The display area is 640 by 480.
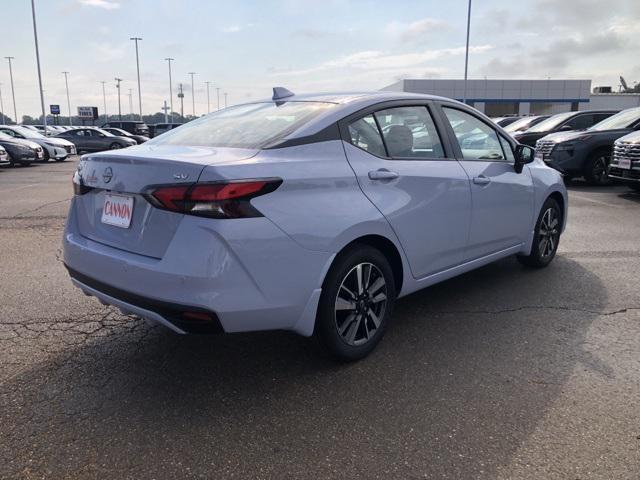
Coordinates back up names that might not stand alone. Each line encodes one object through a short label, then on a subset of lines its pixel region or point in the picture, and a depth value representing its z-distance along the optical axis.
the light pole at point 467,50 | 41.46
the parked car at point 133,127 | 36.53
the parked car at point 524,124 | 17.83
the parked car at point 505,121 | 23.56
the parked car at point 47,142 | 20.70
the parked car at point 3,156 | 16.46
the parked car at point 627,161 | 9.41
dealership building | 63.25
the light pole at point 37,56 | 40.28
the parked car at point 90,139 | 26.69
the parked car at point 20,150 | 17.94
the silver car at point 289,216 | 2.57
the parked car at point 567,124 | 15.21
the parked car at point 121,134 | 28.75
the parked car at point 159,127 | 34.81
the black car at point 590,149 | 11.66
